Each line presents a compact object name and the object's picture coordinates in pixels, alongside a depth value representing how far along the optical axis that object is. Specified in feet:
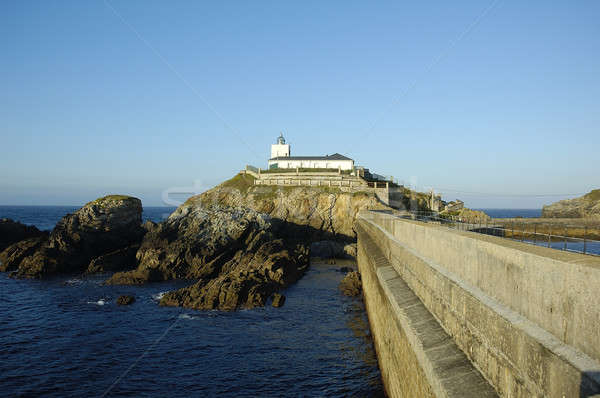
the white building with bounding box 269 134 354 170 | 254.47
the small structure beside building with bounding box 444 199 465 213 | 224.53
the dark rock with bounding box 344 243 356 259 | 162.87
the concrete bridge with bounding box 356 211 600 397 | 14.83
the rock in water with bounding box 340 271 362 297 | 101.30
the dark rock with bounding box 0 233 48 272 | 136.55
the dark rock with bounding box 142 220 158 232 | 153.17
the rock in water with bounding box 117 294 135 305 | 90.33
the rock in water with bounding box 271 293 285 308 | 88.43
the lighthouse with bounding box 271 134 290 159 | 296.92
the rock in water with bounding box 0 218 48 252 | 183.28
